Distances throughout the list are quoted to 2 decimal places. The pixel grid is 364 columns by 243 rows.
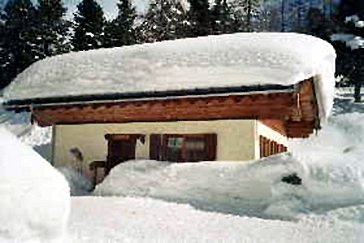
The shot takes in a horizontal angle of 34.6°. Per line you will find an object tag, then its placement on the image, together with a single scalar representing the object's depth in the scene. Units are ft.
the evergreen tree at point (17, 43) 130.52
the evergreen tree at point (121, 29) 127.95
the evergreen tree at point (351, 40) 100.81
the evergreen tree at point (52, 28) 132.57
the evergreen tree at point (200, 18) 127.95
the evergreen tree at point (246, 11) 170.71
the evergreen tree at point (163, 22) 144.97
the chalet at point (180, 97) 44.86
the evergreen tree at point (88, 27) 128.98
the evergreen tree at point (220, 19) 130.93
